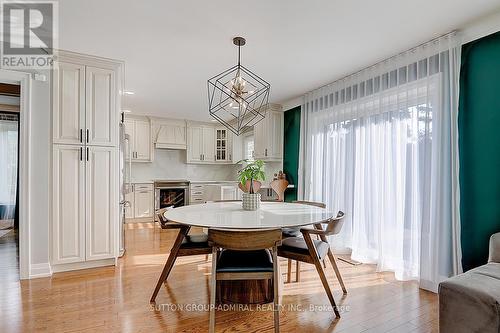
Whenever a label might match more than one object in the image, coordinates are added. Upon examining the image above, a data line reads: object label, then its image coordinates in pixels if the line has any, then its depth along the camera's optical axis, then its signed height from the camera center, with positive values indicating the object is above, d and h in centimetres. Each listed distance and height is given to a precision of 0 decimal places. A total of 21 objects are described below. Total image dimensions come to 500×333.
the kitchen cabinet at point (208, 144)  675 +64
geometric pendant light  235 +122
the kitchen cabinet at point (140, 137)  607 +72
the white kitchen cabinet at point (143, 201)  589 -72
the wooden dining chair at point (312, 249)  213 -68
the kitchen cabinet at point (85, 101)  294 +77
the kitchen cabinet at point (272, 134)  509 +66
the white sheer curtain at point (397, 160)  252 +9
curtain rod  250 +126
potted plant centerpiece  250 -14
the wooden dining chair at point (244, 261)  171 -67
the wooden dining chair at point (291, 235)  277 -71
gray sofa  150 -80
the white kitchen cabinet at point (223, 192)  576 -51
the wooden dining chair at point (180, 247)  228 -68
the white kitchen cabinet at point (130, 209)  579 -89
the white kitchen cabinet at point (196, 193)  641 -60
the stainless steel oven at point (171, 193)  612 -58
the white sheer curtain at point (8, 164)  487 +8
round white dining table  191 -40
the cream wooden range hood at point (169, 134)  634 +85
